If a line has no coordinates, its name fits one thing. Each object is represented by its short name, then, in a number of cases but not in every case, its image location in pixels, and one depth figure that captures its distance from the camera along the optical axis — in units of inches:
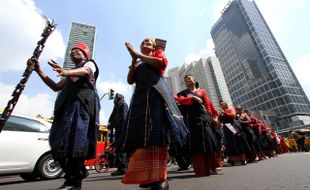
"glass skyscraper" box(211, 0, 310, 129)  1927.9
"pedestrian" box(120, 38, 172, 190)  51.0
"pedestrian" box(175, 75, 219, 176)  99.0
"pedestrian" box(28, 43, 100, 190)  55.0
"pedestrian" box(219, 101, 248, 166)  162.9
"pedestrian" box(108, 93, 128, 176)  144.5
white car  122.0
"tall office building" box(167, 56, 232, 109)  2976.3
